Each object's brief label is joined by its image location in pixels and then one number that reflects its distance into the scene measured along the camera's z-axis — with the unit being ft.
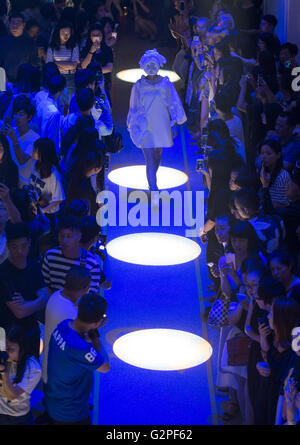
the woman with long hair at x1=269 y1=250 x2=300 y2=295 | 28.75
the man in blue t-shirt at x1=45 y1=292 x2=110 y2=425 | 25.59
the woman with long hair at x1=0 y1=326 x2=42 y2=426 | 26.40
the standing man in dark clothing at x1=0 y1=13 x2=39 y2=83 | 56.63
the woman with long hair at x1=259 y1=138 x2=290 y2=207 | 36.05
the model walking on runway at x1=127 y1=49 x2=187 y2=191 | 48.93
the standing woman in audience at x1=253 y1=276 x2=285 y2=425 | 26.65
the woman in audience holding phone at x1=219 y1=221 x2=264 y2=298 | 31.53
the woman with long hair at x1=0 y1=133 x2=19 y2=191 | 36.61
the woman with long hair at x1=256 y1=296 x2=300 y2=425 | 25.59
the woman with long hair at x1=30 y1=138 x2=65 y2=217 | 36.18
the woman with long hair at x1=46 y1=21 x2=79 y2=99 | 54.03
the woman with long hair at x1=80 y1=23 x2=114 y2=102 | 55.58
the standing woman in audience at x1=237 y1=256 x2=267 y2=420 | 27.95
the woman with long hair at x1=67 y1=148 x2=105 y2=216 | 37.14
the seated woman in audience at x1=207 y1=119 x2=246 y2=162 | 41.33
